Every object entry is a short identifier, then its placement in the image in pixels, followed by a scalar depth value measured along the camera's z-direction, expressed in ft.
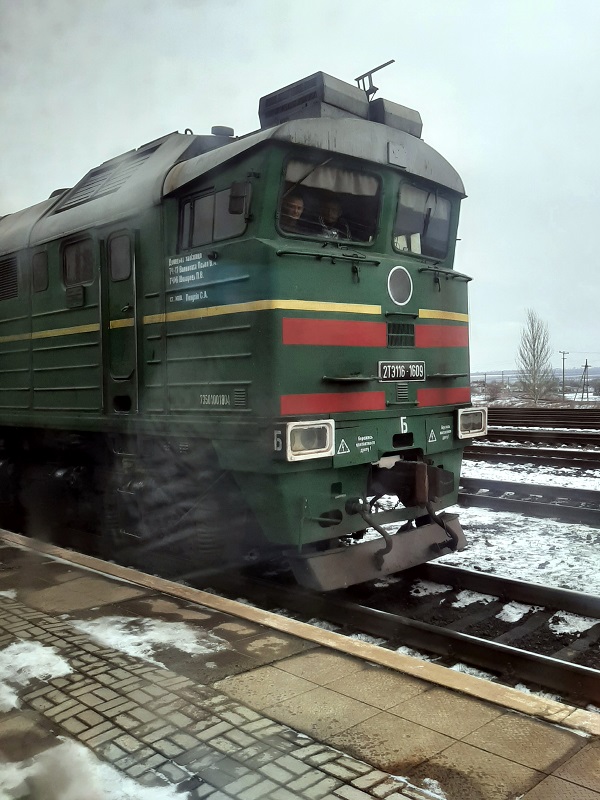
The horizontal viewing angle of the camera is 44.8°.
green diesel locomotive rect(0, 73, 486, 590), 16.24
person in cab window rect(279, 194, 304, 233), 16.70
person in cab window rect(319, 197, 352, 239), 17.63
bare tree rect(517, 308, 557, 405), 151.84
